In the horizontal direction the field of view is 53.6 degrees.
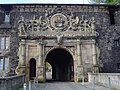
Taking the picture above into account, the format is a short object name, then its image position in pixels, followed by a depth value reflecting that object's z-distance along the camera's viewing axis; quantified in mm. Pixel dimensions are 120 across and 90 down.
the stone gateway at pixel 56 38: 10949
